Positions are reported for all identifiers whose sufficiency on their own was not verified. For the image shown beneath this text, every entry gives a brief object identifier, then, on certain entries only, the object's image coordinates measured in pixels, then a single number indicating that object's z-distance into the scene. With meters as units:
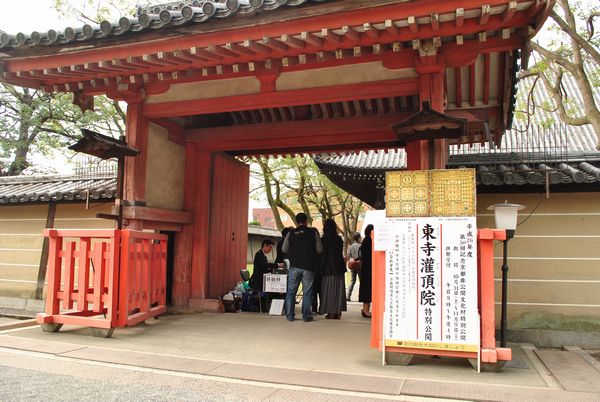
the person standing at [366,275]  8.50
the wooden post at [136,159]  7.21
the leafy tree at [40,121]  14.70
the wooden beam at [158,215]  7.09
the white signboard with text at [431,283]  4.84
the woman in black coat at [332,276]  8.02
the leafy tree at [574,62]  7.58
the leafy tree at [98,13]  15.14
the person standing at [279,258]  9.79
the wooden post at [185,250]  8.51
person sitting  9.05
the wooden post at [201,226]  8.53
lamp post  5.41
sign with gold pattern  4.98
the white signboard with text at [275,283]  8.78
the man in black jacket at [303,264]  7.61
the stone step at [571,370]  4.49
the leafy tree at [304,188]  22.50
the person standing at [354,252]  12.68
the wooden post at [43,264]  9.45
